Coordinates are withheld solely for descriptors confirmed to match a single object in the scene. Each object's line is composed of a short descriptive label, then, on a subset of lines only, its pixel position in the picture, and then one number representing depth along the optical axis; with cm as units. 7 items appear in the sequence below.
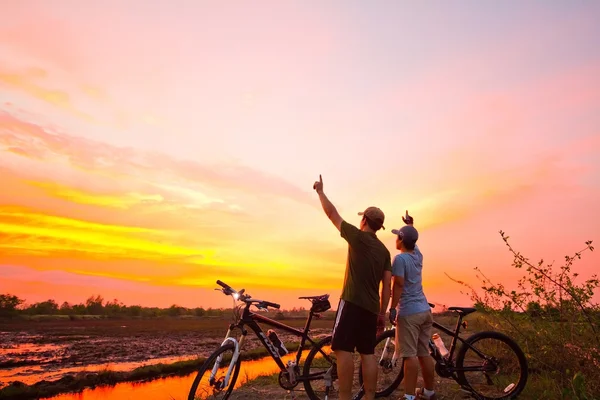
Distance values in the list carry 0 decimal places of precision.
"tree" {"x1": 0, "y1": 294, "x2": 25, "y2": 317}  4001
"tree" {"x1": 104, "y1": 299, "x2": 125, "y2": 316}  5081
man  557
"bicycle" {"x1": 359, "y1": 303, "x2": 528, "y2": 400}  732
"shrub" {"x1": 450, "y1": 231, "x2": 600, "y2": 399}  668
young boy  618
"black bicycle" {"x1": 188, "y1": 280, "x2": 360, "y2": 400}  645
